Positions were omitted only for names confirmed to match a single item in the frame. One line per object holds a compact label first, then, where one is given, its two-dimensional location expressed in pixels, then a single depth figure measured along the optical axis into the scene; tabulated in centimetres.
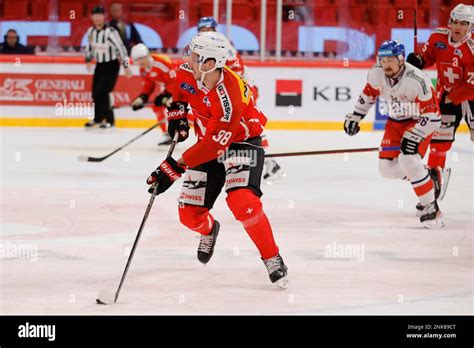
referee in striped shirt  2187
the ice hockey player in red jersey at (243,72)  1452
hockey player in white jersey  1194
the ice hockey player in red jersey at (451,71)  1355
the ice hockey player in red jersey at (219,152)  894
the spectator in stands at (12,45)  2264
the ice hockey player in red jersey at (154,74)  1834
